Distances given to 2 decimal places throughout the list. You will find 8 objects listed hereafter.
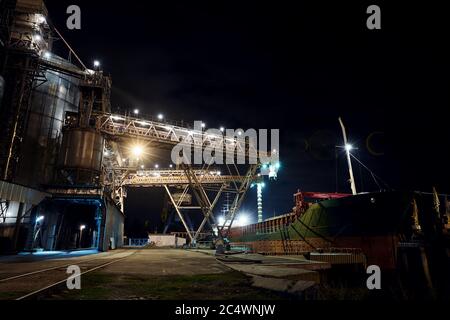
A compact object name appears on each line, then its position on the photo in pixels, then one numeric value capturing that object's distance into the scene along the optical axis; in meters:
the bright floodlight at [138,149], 23.49
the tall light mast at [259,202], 48.81
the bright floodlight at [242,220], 49.34
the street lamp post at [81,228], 29.09
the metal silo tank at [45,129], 21.86
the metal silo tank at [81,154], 21.44
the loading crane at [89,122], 20.61
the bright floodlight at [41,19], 23.24
